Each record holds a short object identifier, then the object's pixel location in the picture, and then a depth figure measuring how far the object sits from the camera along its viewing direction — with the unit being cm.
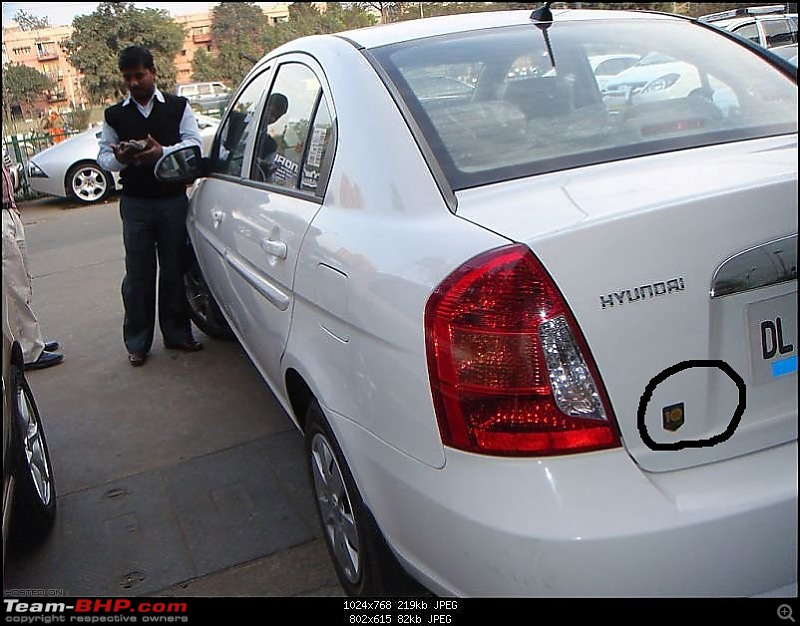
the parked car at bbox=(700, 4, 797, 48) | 985
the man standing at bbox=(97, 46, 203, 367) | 448
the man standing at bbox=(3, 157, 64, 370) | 464
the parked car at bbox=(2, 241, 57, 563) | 263
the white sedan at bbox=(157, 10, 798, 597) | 158
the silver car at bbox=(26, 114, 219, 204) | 1208
